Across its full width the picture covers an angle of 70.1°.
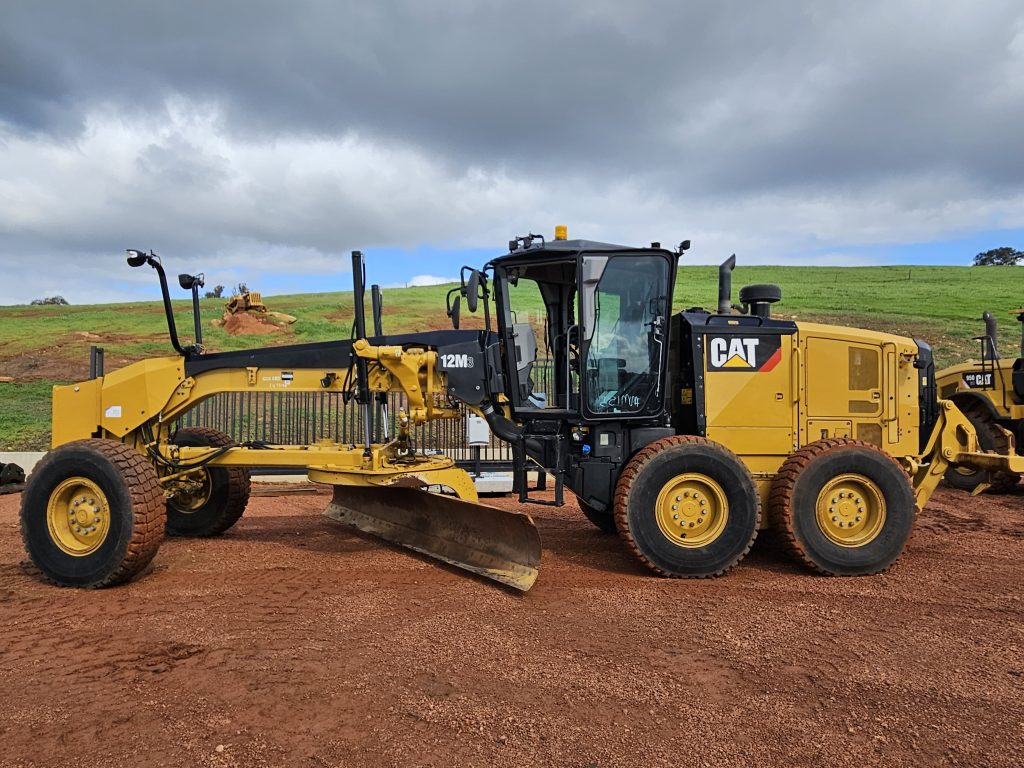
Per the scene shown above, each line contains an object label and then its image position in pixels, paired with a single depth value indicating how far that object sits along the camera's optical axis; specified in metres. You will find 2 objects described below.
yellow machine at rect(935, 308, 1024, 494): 10.18
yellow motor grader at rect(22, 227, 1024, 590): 5.71
